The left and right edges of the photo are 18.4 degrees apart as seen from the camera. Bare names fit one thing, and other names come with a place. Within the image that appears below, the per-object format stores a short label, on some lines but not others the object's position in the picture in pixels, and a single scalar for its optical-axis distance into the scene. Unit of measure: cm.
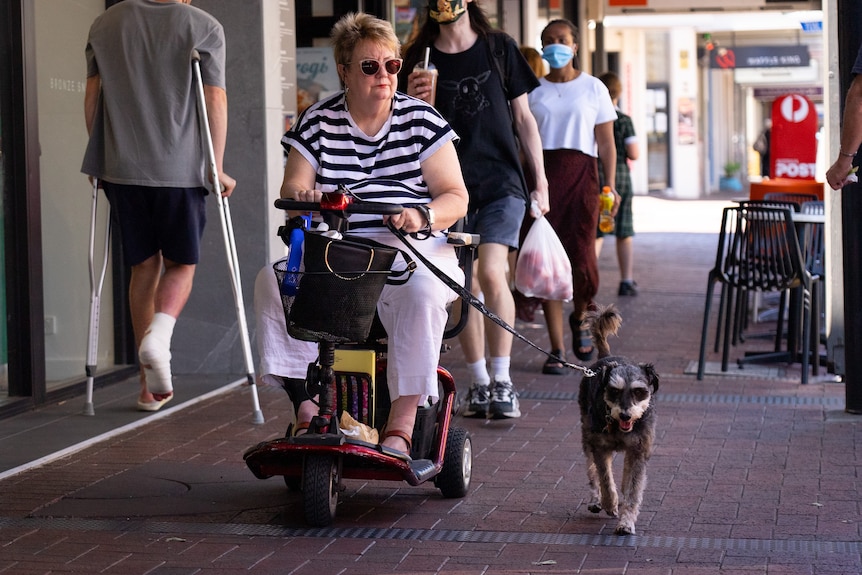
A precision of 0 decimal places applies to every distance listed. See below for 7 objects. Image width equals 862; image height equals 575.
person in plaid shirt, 2515
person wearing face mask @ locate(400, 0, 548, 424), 1379
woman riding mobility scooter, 910
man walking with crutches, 1326
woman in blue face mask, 1736
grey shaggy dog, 933
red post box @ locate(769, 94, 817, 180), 2512
